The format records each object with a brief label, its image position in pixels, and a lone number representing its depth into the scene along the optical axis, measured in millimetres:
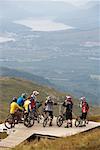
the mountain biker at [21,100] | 29400
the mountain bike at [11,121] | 29469
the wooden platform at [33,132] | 25731
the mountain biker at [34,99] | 29916
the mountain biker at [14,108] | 28672
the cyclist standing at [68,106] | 29625
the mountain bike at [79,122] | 31391
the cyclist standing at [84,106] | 30370
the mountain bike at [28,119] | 29450
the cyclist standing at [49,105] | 29516
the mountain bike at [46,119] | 30288
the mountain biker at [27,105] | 29234
